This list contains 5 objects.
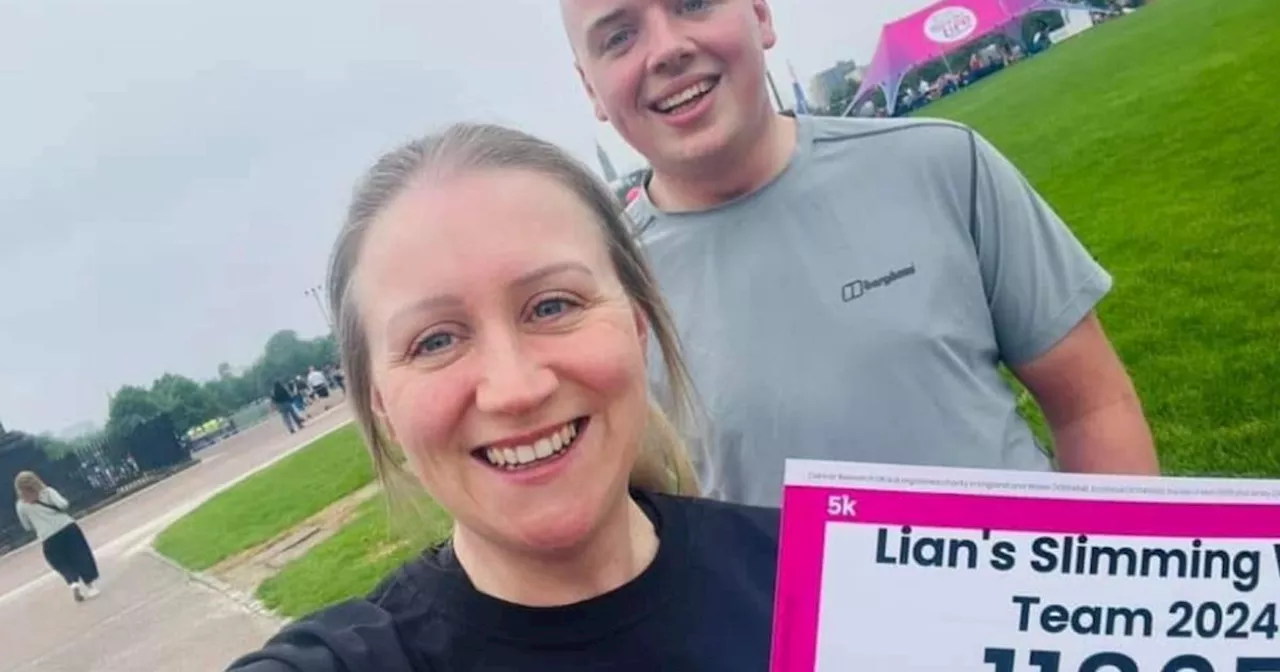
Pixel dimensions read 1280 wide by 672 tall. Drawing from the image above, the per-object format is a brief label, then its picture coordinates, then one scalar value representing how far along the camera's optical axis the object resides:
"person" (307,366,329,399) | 25.70
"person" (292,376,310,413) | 24.07
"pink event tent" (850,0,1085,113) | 28.45
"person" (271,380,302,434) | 21.98
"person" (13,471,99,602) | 10.11
